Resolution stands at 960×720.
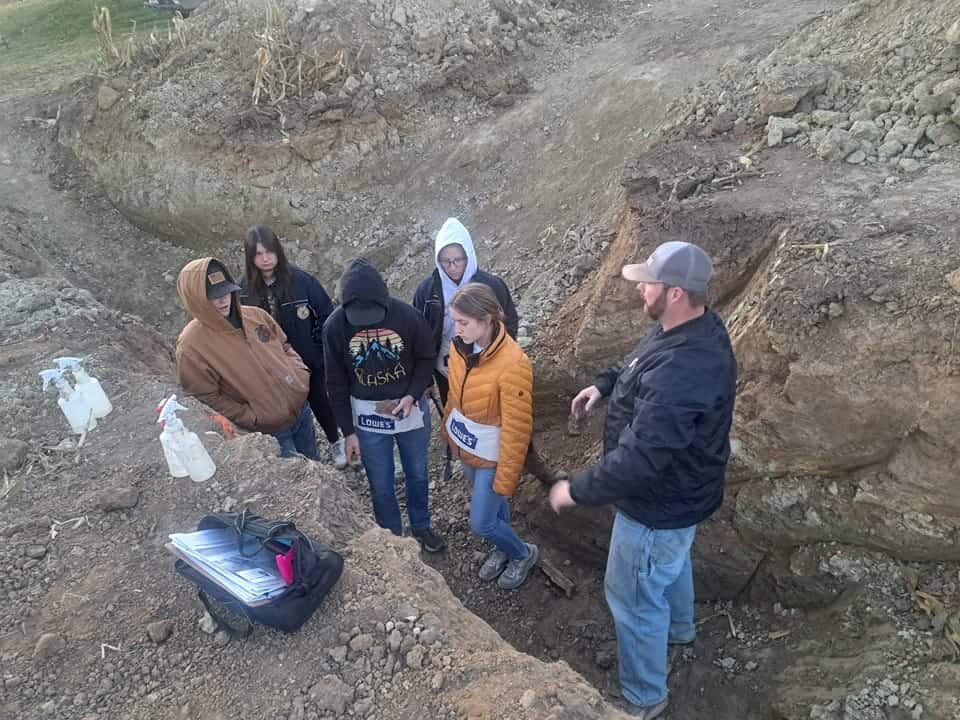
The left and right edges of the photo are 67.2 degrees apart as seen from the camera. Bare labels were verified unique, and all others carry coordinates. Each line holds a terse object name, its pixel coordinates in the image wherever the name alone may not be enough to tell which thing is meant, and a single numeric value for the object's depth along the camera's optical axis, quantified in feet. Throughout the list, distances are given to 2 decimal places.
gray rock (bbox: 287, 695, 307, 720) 8.09
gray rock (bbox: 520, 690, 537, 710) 7.70
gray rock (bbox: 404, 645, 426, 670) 8.41
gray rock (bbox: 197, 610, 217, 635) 9.12
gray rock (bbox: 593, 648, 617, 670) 14.21
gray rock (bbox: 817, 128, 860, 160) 15.90
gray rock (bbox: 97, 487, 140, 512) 10.84
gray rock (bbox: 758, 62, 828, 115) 17.56
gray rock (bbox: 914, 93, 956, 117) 15.26
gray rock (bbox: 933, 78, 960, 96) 15.19
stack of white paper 8.39
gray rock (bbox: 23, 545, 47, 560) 10.23
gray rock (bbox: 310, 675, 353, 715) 8.14
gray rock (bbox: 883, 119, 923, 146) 15.30
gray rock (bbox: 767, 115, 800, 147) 16.96
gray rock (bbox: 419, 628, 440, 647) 8.63
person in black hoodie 12.88
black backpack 8.55
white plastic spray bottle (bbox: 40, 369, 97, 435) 12.44
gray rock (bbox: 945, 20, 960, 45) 15.86
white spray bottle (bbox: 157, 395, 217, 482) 10.79
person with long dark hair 14.94
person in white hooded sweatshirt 14.08
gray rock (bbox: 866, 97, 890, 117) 16.22
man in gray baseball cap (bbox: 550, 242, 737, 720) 9.37
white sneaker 20.11
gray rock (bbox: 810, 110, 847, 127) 16.66
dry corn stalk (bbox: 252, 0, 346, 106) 30.48
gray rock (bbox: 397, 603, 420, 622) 8.91
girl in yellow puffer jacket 11.73
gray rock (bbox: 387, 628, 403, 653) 8.59
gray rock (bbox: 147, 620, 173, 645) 9.06
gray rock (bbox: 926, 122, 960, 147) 15.07
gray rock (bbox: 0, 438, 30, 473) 11.96
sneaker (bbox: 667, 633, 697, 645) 13.76
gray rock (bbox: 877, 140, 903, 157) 15.39
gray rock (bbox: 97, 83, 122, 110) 33.19
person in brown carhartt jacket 12.64
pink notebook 8.52
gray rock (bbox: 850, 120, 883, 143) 15.90
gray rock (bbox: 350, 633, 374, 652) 8.62
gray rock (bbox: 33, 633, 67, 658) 8.97
